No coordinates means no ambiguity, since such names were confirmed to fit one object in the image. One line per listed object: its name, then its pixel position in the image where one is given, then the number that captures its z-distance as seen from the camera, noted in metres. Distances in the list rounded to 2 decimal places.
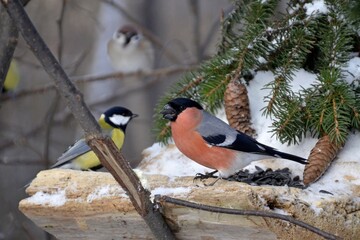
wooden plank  3.63
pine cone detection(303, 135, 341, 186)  4.35
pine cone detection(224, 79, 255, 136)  4.87
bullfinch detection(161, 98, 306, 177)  4.54
